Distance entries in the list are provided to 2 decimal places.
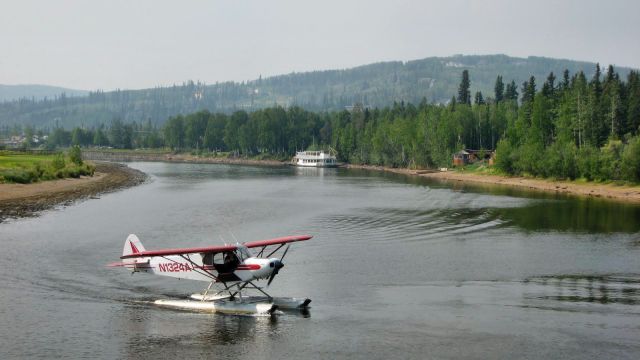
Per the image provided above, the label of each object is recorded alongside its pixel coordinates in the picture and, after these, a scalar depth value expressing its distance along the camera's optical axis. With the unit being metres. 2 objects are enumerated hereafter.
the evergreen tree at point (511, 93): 167.02
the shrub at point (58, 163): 95.12
